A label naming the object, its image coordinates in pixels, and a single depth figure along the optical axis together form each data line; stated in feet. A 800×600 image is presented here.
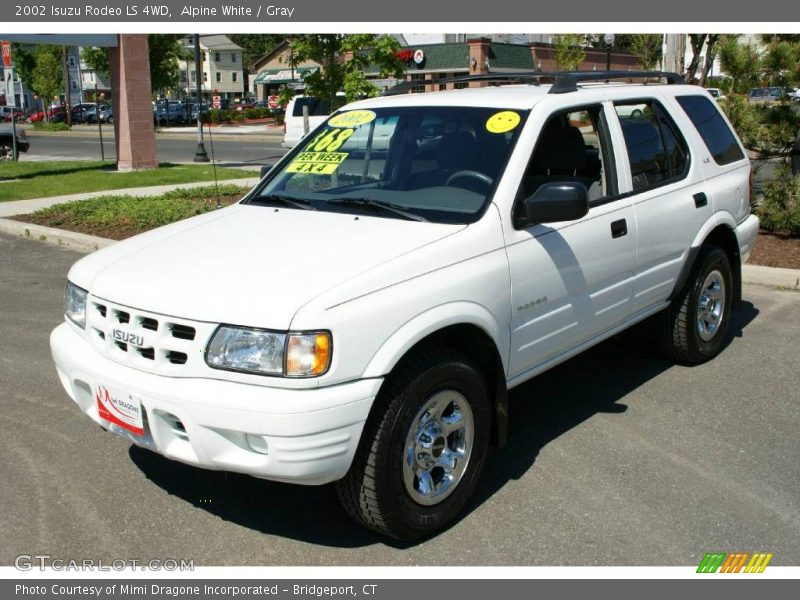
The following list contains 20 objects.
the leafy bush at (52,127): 164.71
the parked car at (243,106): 195.77
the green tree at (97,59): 148.97
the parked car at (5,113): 186.45
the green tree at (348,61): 46.06
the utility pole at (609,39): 92.53
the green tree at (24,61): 199.11
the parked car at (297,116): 63.67
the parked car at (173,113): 179.22
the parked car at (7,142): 82.94
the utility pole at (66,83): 168.38
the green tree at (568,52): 132.87
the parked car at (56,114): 198.39
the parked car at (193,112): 182.60
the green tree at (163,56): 133.28
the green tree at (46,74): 193.67
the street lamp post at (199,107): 64.35
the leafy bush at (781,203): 30.83
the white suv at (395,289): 10.68
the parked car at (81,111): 186.39
